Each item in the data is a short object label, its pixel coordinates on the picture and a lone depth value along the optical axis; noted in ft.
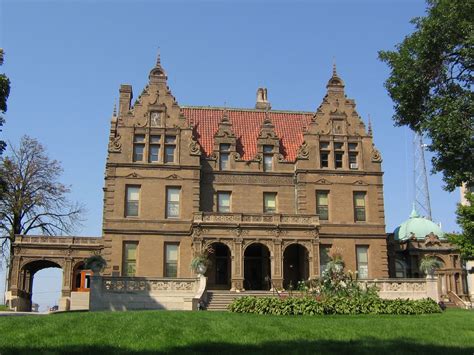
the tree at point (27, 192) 158.71
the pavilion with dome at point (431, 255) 149.69
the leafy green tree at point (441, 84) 66.64
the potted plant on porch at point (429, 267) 113.60
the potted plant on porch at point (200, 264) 108.37
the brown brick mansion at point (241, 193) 128.36
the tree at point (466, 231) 137.49
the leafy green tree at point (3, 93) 77.25
